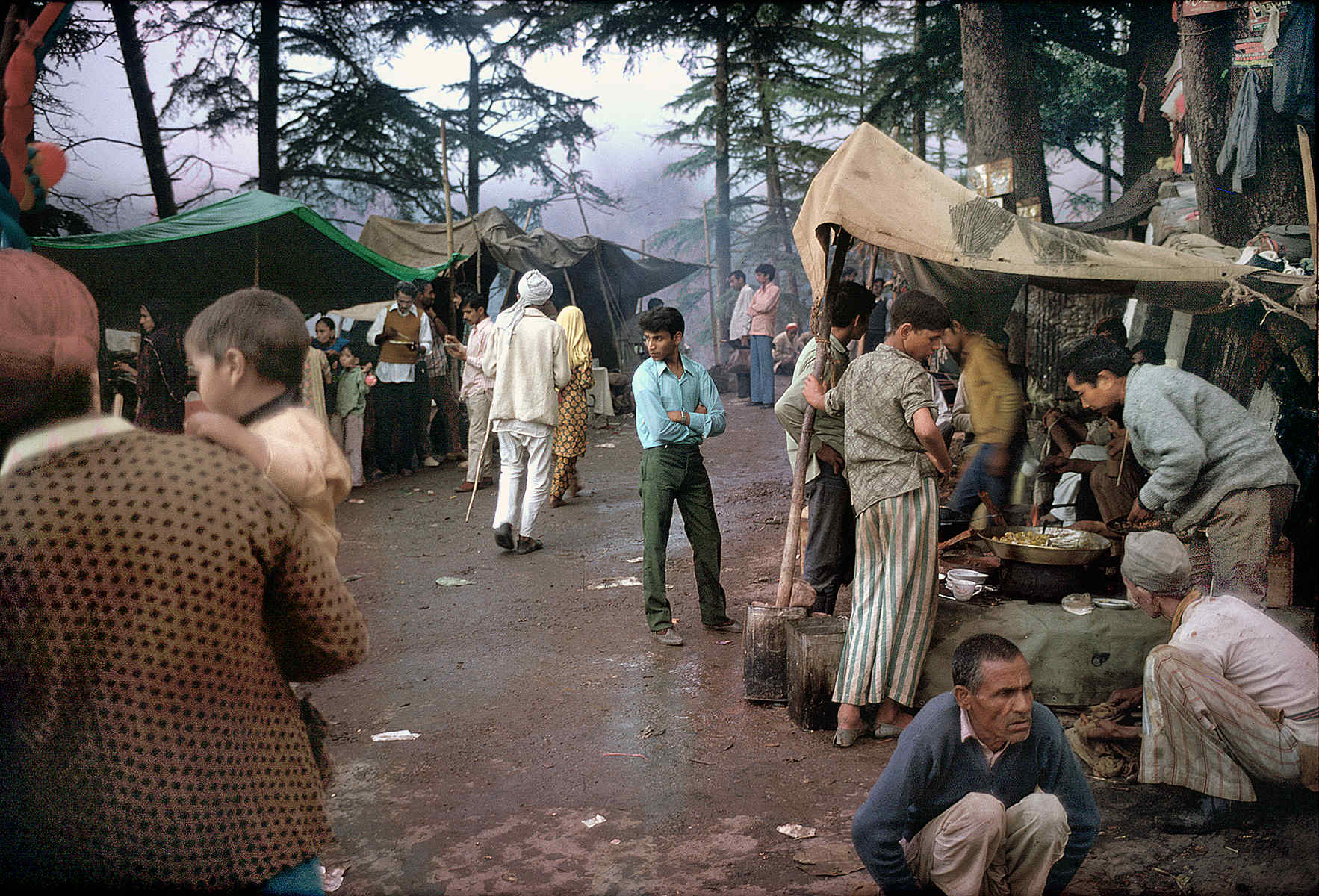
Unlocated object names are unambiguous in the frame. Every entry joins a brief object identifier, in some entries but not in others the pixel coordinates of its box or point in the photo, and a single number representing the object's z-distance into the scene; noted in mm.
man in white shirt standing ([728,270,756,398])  18906
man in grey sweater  4070
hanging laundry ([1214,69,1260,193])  5926
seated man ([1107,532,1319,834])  3301
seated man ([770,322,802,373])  18047
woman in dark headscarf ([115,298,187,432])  8438
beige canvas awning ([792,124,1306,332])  4621
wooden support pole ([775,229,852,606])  4918
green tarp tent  8922
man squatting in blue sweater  2654
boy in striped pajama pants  4254
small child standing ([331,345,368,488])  11062
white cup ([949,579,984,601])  4828
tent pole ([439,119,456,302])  12281
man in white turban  7832
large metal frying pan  4613
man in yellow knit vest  11453
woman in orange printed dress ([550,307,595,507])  8625
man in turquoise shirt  5520
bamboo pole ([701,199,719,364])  22250
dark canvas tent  15492
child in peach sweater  1774
